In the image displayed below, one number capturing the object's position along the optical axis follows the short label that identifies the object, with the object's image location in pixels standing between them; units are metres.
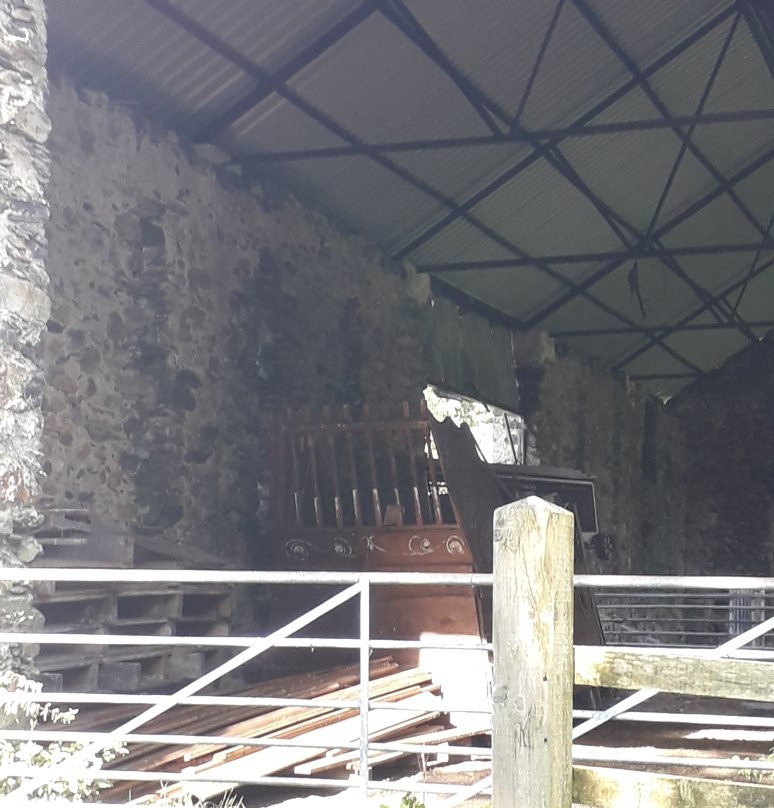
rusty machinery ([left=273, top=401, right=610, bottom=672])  7.71
